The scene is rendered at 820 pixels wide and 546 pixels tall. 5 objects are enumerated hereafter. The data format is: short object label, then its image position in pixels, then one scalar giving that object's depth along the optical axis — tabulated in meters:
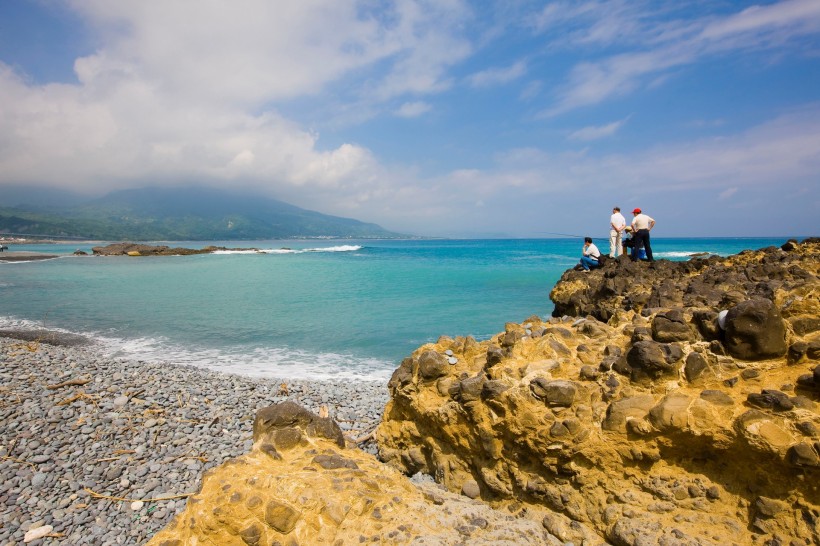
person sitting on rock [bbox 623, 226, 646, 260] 14.57
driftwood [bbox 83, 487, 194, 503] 5.66
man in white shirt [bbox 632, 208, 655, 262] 13.94
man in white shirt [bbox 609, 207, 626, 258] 15.06
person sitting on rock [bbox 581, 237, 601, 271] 15.67
